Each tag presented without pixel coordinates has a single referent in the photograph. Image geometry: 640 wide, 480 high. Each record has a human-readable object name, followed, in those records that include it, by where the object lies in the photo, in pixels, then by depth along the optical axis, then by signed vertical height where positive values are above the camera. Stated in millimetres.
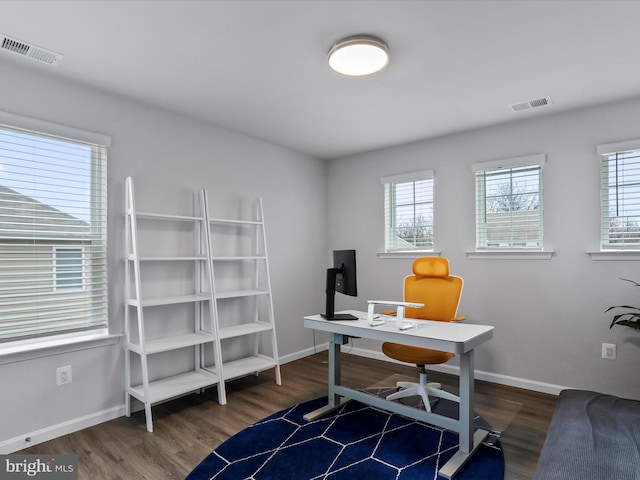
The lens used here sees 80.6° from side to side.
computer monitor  2775 -327
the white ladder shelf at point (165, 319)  2760 -651
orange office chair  2859 -610
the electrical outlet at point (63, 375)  2566 -923
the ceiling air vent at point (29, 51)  2162 +1139
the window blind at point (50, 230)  2422 +73
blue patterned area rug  2100 -1336
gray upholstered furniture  1864 -1204
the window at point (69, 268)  2633 -199
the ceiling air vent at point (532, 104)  2999 +1039
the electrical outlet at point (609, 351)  3020 -974
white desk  2188 -689
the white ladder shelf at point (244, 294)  3510 -538
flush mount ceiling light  2133 +1064
